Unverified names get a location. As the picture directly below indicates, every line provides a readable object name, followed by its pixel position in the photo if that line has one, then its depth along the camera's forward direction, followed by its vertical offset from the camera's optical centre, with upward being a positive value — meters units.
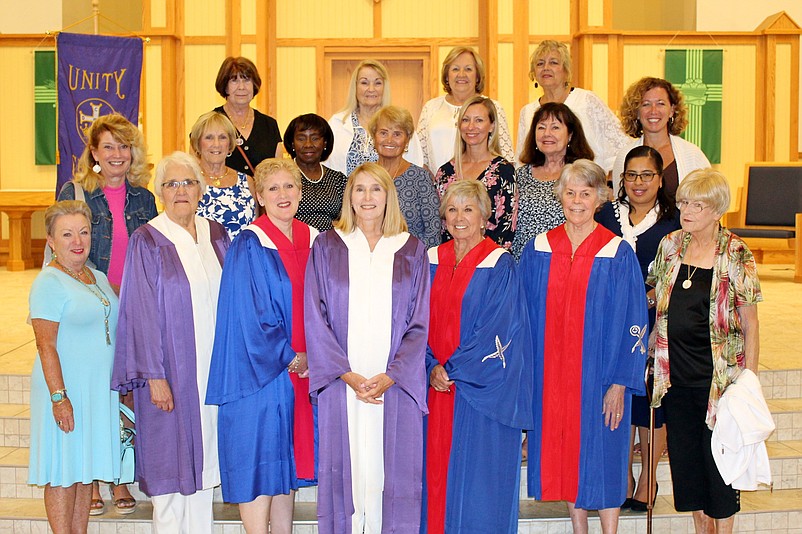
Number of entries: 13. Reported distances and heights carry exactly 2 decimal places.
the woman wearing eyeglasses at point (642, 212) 4.05 +0.18
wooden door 11.27 +2.30
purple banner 7.36 +1.45
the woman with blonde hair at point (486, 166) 4.13 +0.41
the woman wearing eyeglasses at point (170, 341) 3.56 -0.36
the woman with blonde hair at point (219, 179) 4.15 +0.35
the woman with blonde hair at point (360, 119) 4.78 +0.74
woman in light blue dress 3.54 -0.50
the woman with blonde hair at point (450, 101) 4.98 +0.87
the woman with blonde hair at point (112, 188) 3.98 +0.30
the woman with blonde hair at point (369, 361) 3.53 -0.43
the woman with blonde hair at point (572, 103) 4.98 +0.85
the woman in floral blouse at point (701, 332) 3.51 -0.32
